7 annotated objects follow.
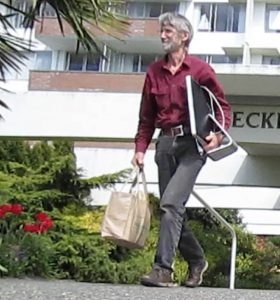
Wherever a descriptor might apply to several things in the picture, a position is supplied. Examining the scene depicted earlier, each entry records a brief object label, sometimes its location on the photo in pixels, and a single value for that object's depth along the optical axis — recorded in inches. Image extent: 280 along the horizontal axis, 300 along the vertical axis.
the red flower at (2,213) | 556.1
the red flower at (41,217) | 590.9
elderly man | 371.2
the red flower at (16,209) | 571.8
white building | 680.4
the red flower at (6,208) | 563.4
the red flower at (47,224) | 581.8
